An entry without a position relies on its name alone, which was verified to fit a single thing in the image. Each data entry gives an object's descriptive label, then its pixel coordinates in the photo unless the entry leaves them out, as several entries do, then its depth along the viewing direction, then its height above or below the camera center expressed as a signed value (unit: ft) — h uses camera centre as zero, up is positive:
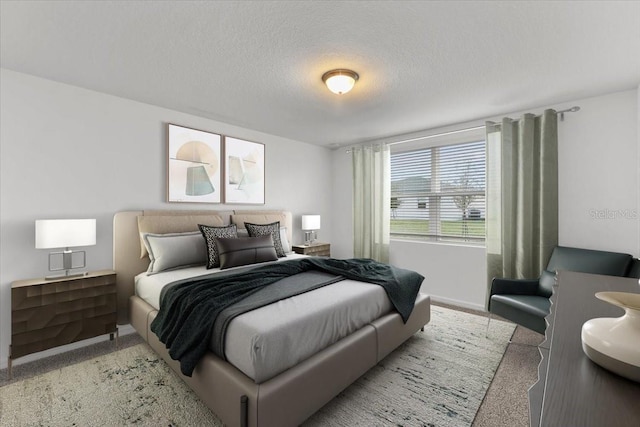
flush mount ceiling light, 7.54 +3.63
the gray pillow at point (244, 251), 9.39 -1.31
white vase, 1.94 -0.95
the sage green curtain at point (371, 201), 14.55 +0.68
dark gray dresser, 1.60 -1.17
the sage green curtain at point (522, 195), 10.07 +0.71
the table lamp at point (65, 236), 7.30 -0.60
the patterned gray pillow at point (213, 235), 9.52 -0.80
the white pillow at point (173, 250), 9.03 -1.23
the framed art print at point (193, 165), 10.68 +1.94
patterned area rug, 5.65 -4.13
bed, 4.68 -3.03
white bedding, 4.79 -2.22
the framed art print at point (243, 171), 12.34 +1.95
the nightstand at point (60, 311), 7.14 -2.69
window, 12.35 +1.00
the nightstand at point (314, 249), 14.25 -1.86
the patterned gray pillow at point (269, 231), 11.42 -0.75
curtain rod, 9.70 +3.63
